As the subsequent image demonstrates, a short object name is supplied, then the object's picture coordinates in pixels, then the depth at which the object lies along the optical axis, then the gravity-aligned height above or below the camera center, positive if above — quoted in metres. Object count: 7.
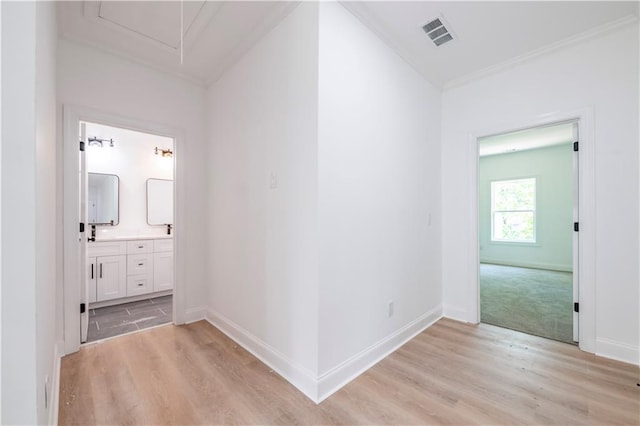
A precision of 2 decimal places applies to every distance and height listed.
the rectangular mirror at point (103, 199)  3.97 +0.21
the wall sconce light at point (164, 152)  4.53 +1.03
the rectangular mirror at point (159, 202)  4.45 +0.19
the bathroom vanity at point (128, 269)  3.53 -0.78
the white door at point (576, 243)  2.48 -0.28
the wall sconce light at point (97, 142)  3.97 +1.06
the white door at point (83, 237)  2.48 -0.23
